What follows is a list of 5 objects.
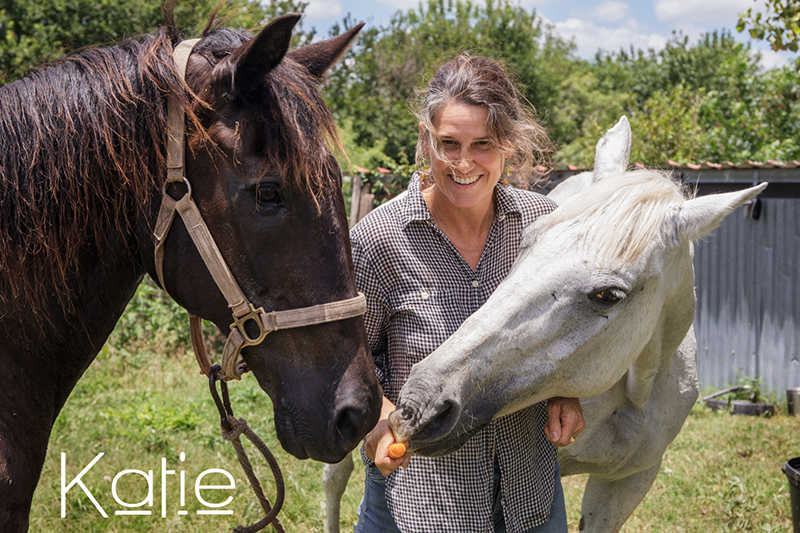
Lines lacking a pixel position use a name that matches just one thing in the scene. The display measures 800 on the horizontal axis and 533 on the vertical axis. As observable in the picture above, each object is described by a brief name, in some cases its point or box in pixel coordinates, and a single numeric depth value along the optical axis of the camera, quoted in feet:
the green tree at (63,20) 38.32
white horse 5.45
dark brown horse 4.66
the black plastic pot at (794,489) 10.33
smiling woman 6.04
